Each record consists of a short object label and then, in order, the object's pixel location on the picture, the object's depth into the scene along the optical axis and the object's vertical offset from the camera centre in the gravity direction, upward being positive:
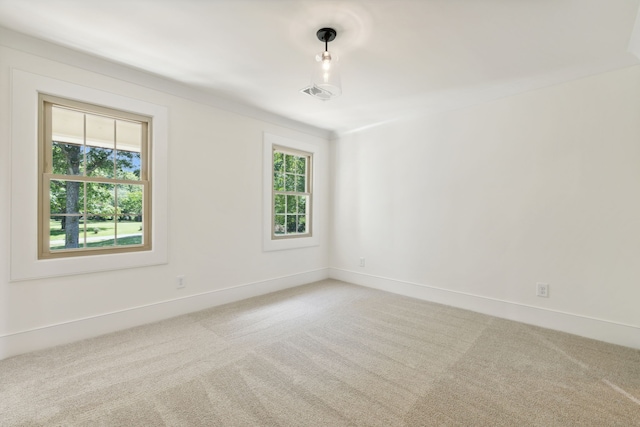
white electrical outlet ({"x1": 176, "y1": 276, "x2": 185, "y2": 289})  3.12 -0.76
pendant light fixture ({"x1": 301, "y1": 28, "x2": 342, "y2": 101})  2.09 +1.07
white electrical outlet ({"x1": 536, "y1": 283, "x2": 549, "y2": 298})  2.89 -0.78
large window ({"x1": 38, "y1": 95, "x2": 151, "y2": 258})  2.42 +0.31
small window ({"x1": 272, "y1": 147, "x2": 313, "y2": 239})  4.23 +0.31
